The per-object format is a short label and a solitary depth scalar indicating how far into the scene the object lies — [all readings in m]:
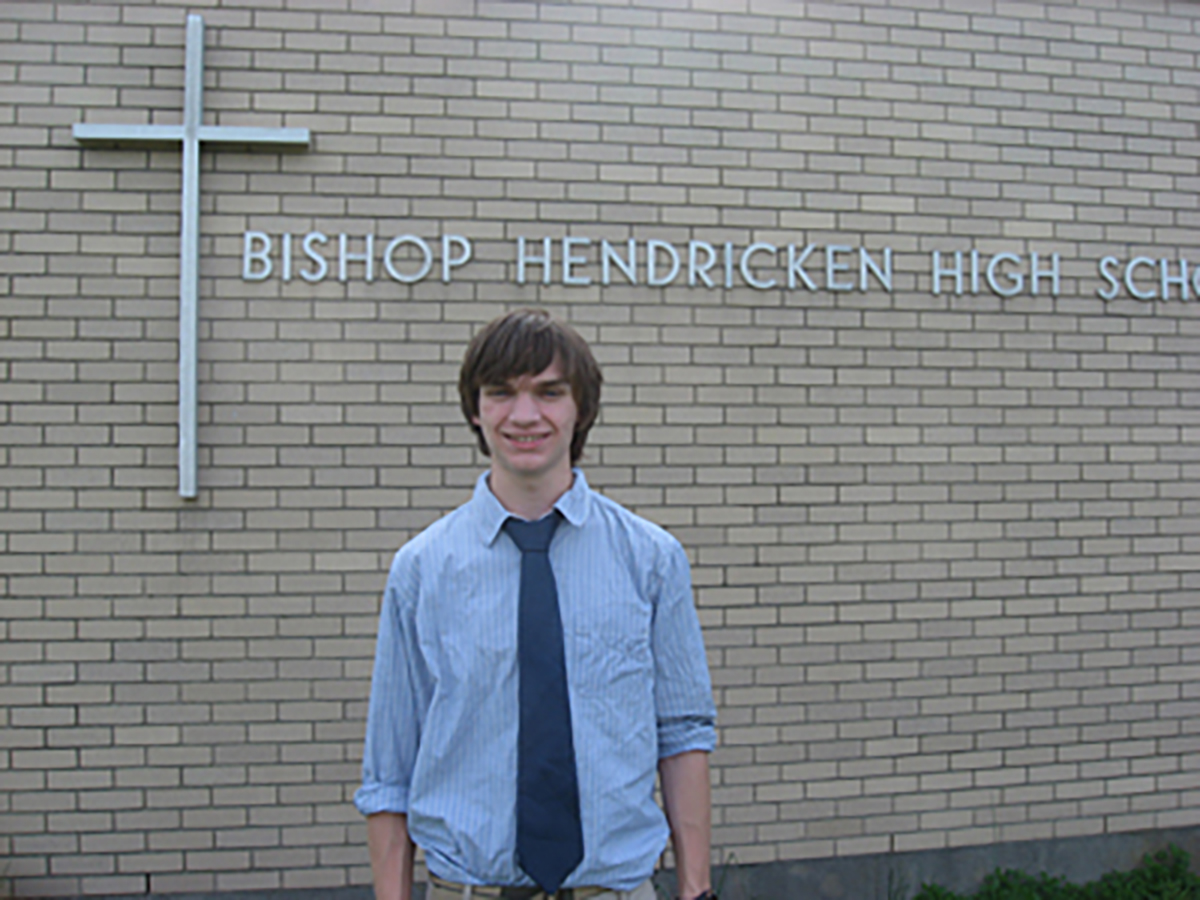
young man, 1.84
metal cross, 3.87
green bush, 4.26
